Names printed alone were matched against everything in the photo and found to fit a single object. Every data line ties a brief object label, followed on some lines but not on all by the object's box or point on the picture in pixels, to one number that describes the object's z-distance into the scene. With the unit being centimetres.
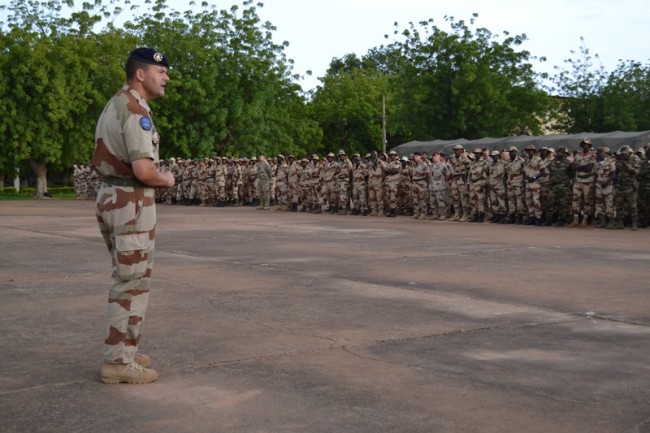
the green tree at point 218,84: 4909
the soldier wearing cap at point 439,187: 2303
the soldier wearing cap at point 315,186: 2777
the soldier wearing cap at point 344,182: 2662
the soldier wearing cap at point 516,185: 2077
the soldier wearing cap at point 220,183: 3394
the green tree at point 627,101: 4962
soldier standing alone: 494
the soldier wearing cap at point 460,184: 2239
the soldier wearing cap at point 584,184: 1909
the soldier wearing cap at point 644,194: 1906
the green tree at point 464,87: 4600
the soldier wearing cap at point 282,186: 2942
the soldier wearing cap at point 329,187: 2700
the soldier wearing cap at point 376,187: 2516
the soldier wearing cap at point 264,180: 3027
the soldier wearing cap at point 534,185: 2019
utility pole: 5906
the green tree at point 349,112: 6769
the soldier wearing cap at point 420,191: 2366
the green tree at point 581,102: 5159
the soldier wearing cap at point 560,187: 2006
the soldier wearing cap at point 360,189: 2577
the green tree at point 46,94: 4469
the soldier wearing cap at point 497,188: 2122
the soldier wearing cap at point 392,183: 2480
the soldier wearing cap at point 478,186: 2166
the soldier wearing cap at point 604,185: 1861
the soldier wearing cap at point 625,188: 1855
